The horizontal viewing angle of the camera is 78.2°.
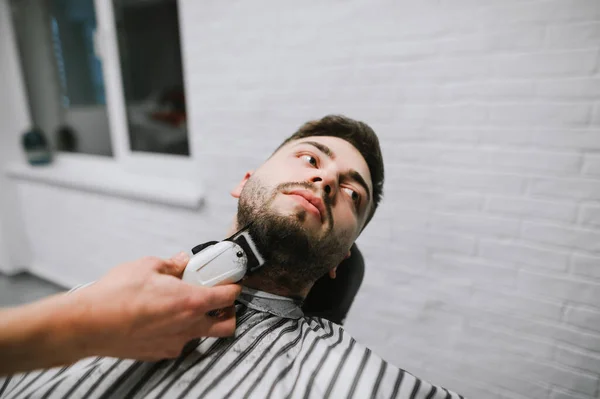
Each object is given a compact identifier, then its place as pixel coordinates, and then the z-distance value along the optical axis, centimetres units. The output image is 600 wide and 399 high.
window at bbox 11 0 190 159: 216
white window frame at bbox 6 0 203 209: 193
